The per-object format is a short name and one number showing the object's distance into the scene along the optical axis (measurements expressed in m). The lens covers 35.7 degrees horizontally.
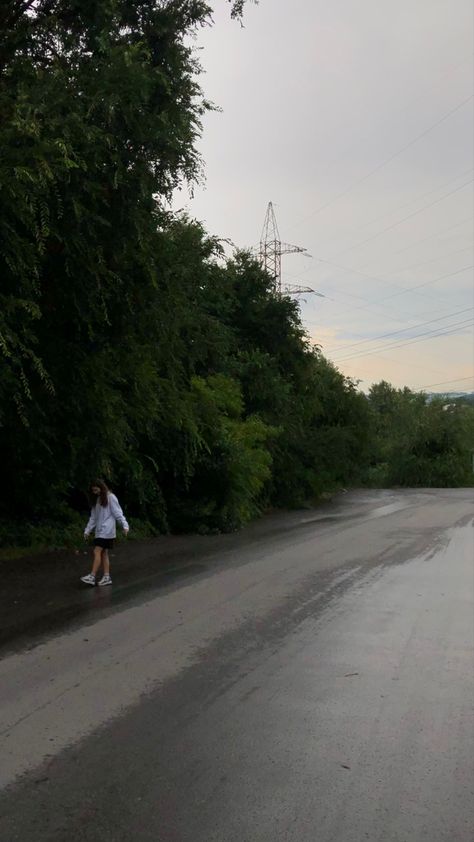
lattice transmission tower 47.41
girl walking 10.54
